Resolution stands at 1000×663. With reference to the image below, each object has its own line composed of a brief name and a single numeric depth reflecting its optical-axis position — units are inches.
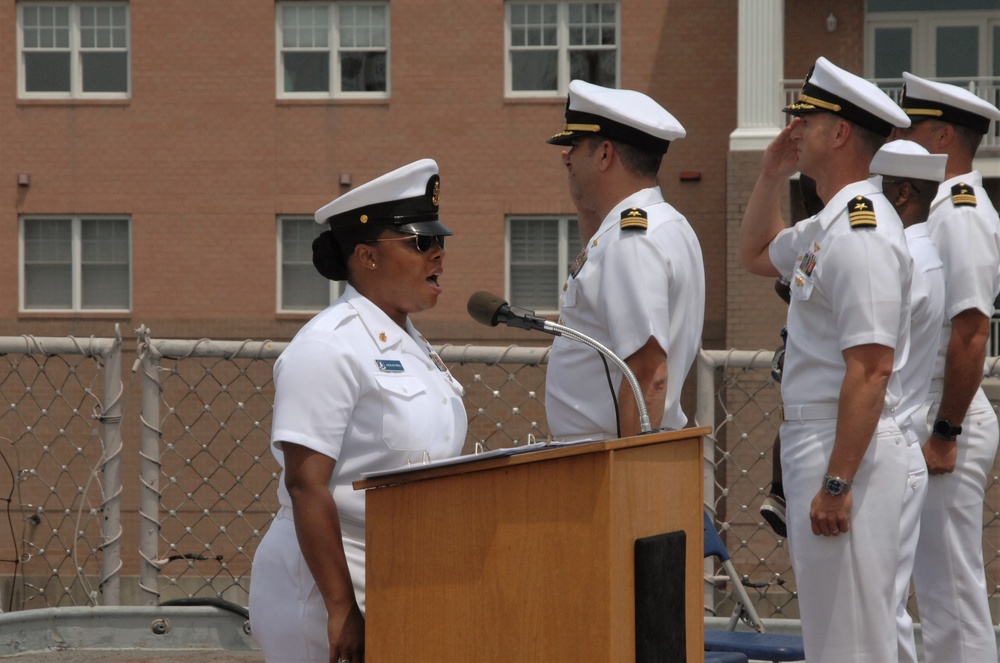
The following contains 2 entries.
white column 1229.9
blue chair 323.0
